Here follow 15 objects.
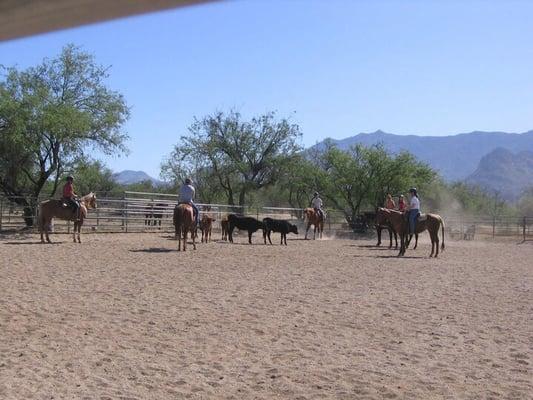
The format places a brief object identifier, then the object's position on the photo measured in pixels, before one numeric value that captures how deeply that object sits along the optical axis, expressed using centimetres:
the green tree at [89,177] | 2477
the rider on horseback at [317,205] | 2618
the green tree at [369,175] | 3497
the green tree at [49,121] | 2172
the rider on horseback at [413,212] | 1792
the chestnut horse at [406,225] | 1802
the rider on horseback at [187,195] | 1707
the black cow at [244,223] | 2223
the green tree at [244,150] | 3666
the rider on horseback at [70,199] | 1848
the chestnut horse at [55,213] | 1820
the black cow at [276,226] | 2238
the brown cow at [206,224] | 2164
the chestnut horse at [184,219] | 1691
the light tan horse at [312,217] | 2612
